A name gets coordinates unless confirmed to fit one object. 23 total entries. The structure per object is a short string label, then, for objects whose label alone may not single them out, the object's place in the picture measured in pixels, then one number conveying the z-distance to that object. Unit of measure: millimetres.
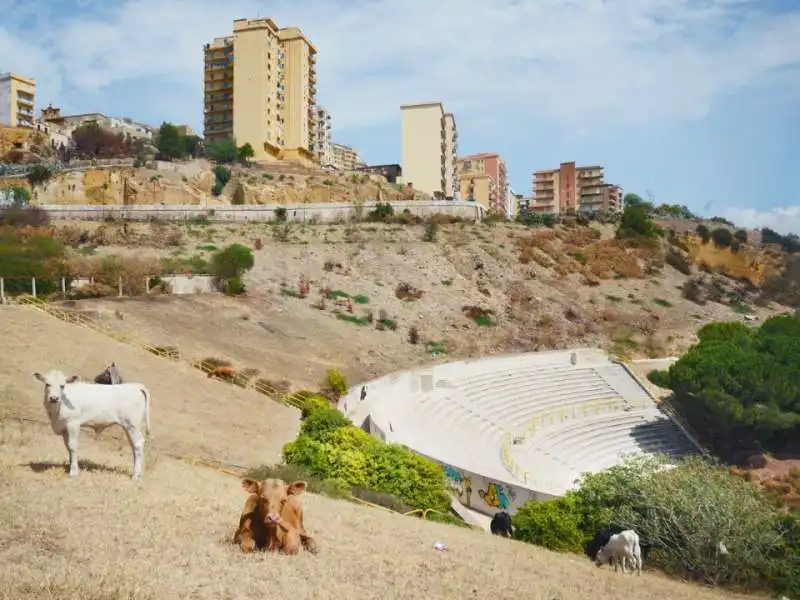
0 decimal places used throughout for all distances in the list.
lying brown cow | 8617
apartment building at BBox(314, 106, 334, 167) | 107162
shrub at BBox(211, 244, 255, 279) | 42281
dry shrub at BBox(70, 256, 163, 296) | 39375
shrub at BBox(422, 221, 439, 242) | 64488
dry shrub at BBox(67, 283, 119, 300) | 36697
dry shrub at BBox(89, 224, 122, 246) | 53097
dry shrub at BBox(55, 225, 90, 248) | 51434
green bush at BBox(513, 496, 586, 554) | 14820
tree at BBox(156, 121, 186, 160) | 87688
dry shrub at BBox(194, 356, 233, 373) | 28078
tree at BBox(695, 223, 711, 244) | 84069
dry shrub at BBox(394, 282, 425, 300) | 50641
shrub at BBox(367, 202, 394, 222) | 69062
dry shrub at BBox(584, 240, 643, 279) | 65938
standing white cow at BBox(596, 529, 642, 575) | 12633
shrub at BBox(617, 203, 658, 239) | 75562
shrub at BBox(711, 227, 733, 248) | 84125
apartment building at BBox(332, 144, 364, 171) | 147000
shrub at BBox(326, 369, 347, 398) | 31016
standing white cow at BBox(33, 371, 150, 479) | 10617
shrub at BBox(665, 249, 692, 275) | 72625
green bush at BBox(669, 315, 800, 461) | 34375
